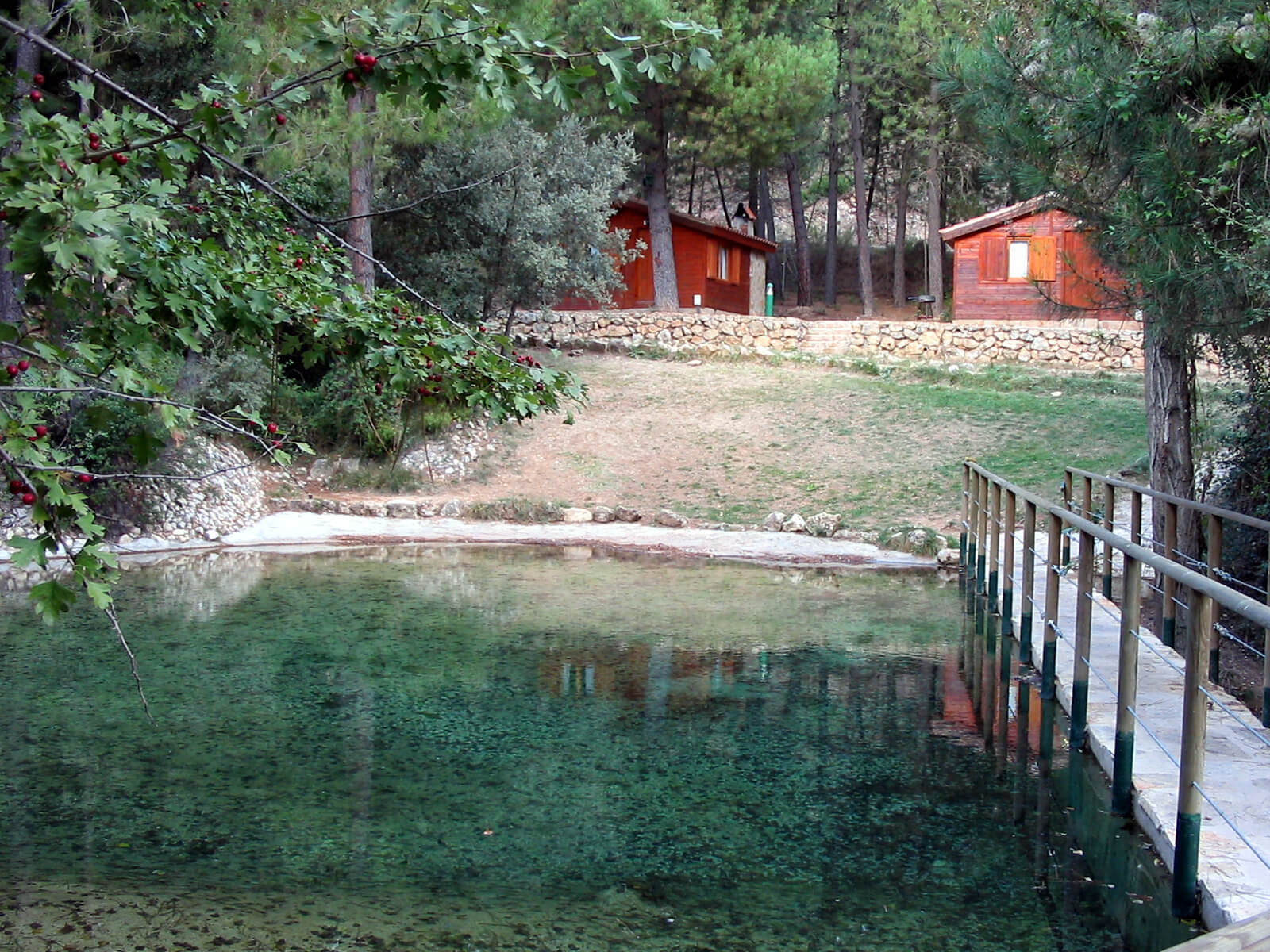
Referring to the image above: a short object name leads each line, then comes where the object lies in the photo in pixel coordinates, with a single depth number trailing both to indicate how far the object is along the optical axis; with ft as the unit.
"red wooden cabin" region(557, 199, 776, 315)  96.12
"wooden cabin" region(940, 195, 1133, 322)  85.30
